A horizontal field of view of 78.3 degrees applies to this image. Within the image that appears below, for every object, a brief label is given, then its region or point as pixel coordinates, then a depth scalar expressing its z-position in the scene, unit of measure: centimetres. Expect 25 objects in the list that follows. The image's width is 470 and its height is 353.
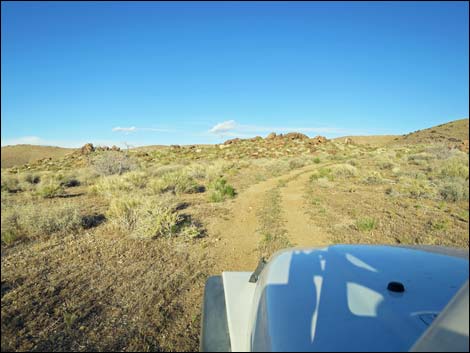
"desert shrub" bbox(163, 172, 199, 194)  1212
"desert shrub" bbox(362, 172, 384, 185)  1231
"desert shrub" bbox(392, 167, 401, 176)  989
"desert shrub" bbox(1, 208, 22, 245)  451
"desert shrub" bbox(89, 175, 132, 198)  1030
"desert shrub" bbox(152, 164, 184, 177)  1738
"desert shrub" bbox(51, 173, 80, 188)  1238
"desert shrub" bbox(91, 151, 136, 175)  1616
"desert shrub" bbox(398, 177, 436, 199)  874
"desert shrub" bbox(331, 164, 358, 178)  1549
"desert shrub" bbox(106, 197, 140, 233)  673
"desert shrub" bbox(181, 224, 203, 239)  639
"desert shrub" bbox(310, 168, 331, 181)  1545
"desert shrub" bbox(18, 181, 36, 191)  964
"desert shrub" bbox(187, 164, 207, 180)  1732
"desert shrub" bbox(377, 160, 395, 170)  996
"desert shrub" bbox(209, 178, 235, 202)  1038
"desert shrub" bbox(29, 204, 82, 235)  596
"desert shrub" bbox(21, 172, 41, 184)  1072
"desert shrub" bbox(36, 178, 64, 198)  991
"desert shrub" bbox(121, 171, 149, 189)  1258
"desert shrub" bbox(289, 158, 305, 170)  2414
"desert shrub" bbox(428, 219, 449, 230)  670
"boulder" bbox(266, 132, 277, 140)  5944
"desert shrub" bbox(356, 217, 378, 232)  689
